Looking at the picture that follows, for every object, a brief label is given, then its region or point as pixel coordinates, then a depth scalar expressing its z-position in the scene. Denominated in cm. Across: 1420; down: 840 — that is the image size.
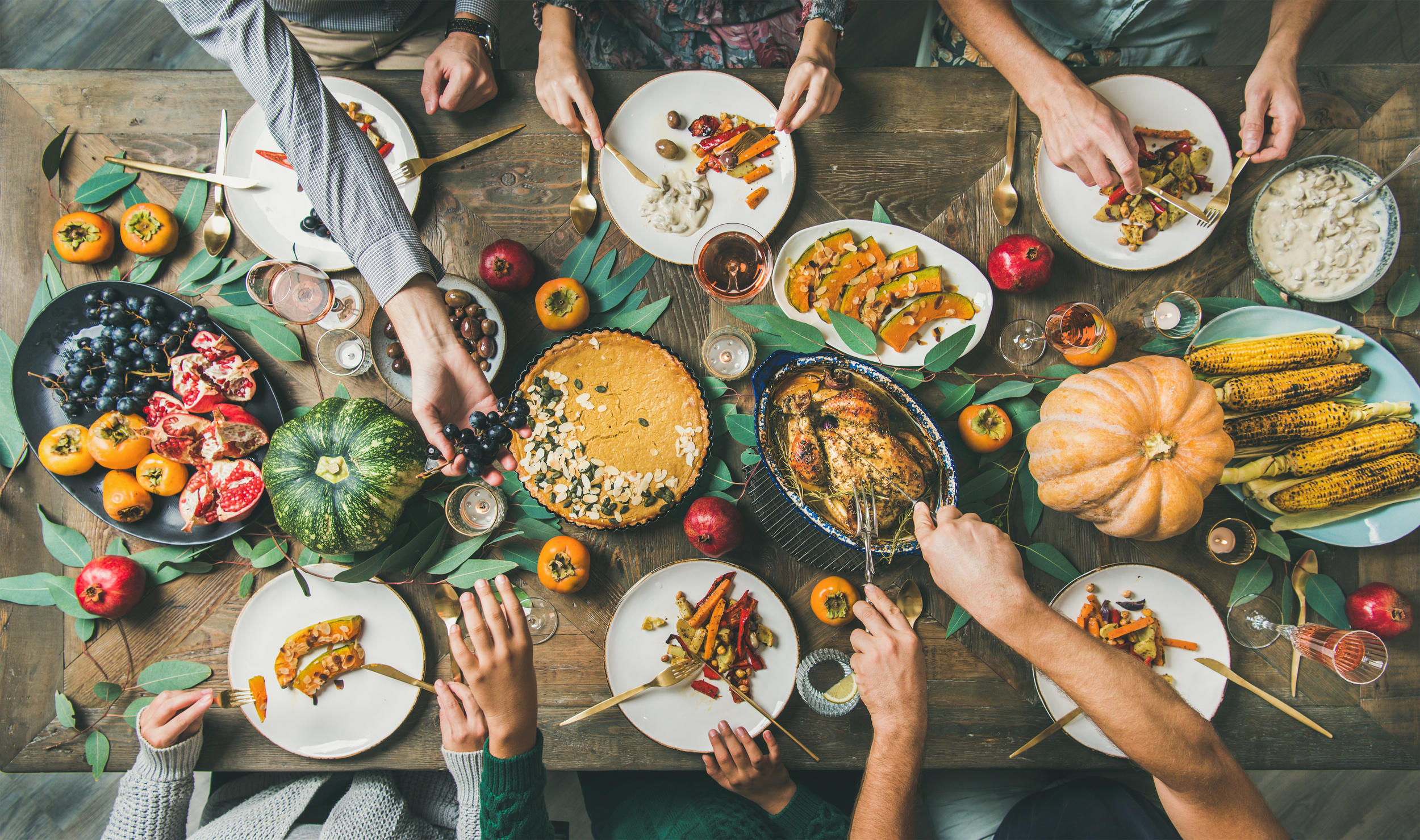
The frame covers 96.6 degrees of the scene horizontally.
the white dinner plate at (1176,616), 165
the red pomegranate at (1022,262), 166
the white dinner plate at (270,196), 175
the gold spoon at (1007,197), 175
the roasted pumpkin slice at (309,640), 163
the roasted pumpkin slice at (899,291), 167
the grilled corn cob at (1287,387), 160
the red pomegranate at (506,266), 169
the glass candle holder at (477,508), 167
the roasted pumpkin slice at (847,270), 170
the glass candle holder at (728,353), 171
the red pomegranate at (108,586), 163
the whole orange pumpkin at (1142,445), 144
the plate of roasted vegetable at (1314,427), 160
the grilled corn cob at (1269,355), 162
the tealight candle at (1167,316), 170
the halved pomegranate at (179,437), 166
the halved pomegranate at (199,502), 163
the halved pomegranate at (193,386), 167
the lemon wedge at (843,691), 166
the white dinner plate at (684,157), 176
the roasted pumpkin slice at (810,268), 170
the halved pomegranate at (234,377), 169
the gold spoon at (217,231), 176
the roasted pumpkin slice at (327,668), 163
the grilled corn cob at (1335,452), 160
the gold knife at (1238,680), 162
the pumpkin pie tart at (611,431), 163
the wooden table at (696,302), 168
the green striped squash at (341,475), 153
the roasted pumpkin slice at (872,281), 169
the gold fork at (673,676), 163
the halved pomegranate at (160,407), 168
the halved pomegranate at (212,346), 170
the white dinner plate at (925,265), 169
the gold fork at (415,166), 174
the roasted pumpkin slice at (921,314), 167
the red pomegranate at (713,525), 159
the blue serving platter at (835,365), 152
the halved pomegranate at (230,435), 164
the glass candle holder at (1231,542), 167
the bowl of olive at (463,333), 168
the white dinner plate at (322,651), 165
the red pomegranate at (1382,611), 163
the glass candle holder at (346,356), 173
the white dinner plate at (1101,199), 173
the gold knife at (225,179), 174
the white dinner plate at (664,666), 166
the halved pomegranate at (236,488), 164
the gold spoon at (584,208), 176
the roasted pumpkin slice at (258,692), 163
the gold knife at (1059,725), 161
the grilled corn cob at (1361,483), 159
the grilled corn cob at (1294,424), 160
